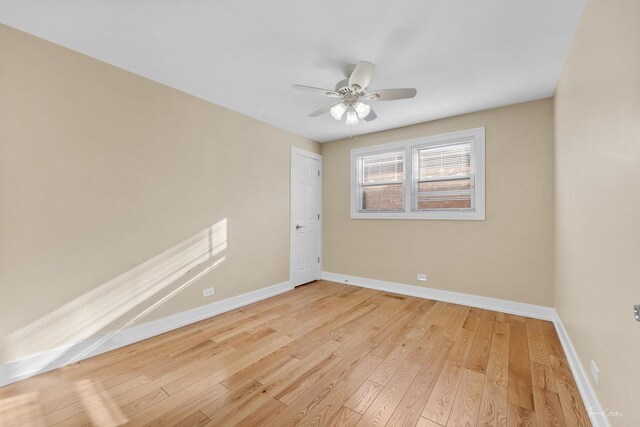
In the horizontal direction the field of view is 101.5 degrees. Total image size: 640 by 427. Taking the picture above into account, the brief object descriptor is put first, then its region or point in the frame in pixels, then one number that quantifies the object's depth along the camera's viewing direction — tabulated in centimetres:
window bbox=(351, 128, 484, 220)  360
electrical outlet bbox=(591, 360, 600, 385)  152
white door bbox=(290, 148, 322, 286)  449
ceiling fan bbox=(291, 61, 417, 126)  219
